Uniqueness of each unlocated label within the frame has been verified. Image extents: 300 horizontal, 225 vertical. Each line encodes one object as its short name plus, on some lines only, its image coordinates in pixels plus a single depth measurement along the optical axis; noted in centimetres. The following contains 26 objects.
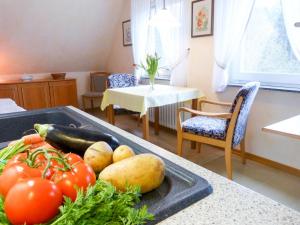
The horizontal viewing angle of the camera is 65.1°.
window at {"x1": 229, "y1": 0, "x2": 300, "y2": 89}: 215
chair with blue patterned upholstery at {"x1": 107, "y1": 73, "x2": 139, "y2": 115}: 337
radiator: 323
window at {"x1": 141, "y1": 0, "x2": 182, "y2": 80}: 300
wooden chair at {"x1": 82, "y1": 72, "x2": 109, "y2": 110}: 492
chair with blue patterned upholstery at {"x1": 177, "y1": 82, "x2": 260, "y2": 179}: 187
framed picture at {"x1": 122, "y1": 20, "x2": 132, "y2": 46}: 412
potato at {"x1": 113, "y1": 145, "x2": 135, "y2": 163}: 57
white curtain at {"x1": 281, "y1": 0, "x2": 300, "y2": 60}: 189
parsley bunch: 37
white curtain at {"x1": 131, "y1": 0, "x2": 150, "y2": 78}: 351
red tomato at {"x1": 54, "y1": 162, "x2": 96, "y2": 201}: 43
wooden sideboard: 407
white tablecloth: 237
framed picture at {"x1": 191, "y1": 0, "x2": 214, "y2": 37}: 260
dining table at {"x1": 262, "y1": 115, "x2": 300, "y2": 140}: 117
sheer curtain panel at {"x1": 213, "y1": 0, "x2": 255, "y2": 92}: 224
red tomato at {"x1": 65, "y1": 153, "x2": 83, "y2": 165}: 51
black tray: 47
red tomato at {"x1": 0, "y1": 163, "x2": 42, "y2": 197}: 44
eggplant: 64
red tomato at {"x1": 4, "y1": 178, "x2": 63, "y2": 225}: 37
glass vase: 278
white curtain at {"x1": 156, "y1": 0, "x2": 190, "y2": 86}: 288
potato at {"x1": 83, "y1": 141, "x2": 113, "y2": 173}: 56
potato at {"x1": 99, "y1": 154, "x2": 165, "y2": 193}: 49
